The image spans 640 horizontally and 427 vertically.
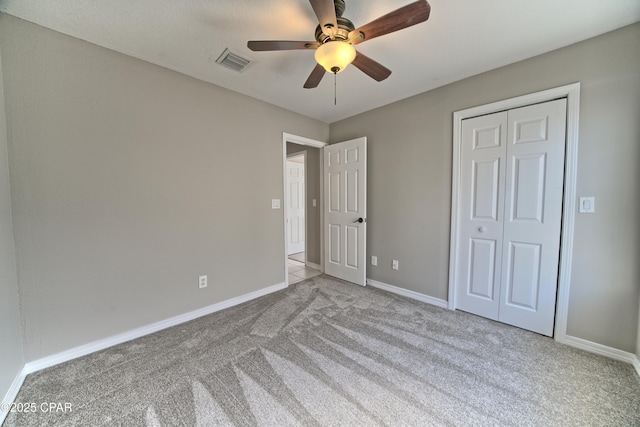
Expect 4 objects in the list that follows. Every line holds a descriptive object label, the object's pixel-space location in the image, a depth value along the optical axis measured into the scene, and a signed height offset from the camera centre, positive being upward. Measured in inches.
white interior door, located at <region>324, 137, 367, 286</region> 127.0 -5.3
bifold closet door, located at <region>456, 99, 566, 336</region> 79.3 -4.9
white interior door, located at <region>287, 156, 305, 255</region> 205.2 -4.0
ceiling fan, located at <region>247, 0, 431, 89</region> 49.4 +38.1
